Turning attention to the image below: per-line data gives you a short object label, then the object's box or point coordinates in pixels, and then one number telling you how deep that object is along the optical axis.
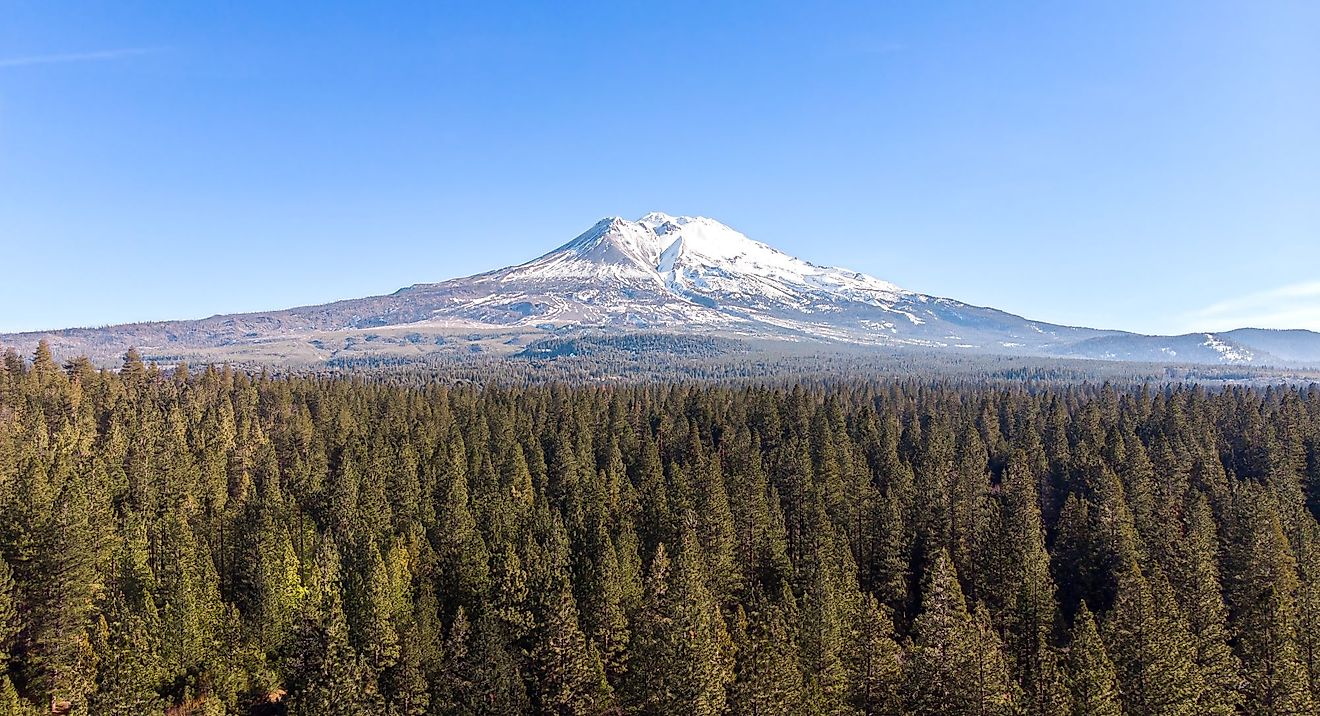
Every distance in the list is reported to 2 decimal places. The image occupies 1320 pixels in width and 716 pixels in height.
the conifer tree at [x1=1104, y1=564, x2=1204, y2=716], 42.16
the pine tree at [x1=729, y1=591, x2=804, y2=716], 41.53
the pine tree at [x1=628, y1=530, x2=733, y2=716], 43.41
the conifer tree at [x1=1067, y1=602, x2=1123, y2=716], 39.22
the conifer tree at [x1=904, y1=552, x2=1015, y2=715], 41.38
